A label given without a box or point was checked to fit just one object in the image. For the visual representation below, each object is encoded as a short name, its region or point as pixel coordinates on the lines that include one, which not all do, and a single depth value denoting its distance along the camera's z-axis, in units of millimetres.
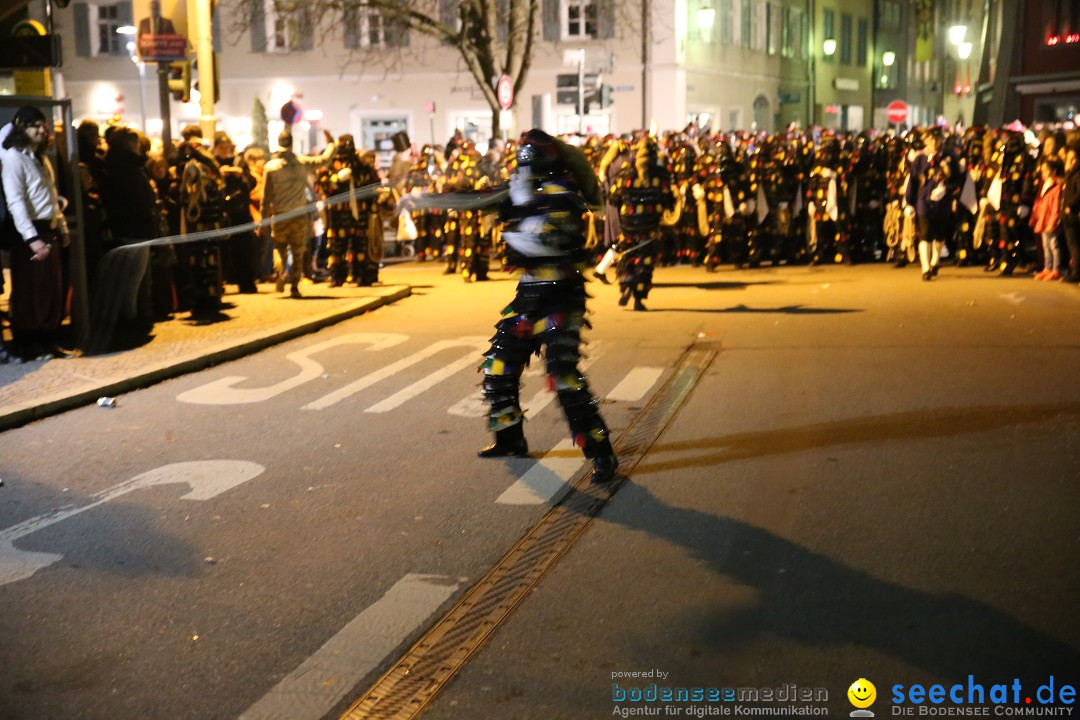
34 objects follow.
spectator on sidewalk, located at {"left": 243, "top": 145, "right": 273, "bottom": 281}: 17922
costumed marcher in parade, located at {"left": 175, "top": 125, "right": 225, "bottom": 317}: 14781
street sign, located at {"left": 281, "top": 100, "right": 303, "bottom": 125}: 22188
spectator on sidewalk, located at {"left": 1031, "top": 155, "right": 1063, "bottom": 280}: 17875
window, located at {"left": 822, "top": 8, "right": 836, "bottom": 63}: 58812
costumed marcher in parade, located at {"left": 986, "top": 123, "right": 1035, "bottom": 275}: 19406
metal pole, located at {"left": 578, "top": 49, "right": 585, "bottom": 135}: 27422
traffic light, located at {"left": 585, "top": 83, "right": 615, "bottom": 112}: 28531
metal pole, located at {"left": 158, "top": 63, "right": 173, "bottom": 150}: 15953
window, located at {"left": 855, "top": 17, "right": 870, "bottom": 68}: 63812
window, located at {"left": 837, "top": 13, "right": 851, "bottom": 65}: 61625
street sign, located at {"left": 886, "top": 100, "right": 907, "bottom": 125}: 41375
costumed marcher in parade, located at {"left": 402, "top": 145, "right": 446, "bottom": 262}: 24234
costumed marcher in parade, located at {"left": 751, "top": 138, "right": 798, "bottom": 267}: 20984
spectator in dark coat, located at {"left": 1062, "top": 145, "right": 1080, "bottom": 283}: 17141
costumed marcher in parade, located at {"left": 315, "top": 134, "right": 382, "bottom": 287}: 17703
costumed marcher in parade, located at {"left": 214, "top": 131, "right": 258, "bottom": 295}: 16859
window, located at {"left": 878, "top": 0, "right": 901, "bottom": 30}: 66062
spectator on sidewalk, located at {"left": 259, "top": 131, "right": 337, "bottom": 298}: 16859
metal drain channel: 4617
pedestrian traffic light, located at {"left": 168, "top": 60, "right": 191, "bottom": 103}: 16484
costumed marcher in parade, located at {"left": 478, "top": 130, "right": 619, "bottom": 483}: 7520
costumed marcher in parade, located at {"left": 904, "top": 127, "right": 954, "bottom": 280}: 18062
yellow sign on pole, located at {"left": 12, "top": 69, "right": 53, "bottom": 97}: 12887
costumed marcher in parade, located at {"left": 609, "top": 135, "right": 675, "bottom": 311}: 15211
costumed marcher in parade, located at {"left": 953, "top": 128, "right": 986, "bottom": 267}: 19594
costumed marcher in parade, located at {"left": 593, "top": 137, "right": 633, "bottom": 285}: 16578
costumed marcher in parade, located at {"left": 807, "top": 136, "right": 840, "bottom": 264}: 21031
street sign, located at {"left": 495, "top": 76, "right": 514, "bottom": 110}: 29625
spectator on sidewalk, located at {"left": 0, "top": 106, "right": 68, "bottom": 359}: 11352
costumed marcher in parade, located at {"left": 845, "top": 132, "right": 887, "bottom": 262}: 21375
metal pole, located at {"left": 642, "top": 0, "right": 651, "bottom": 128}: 43969
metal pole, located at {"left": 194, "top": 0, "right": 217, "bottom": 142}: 16875
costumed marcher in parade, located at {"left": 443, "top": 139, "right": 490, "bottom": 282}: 19844
